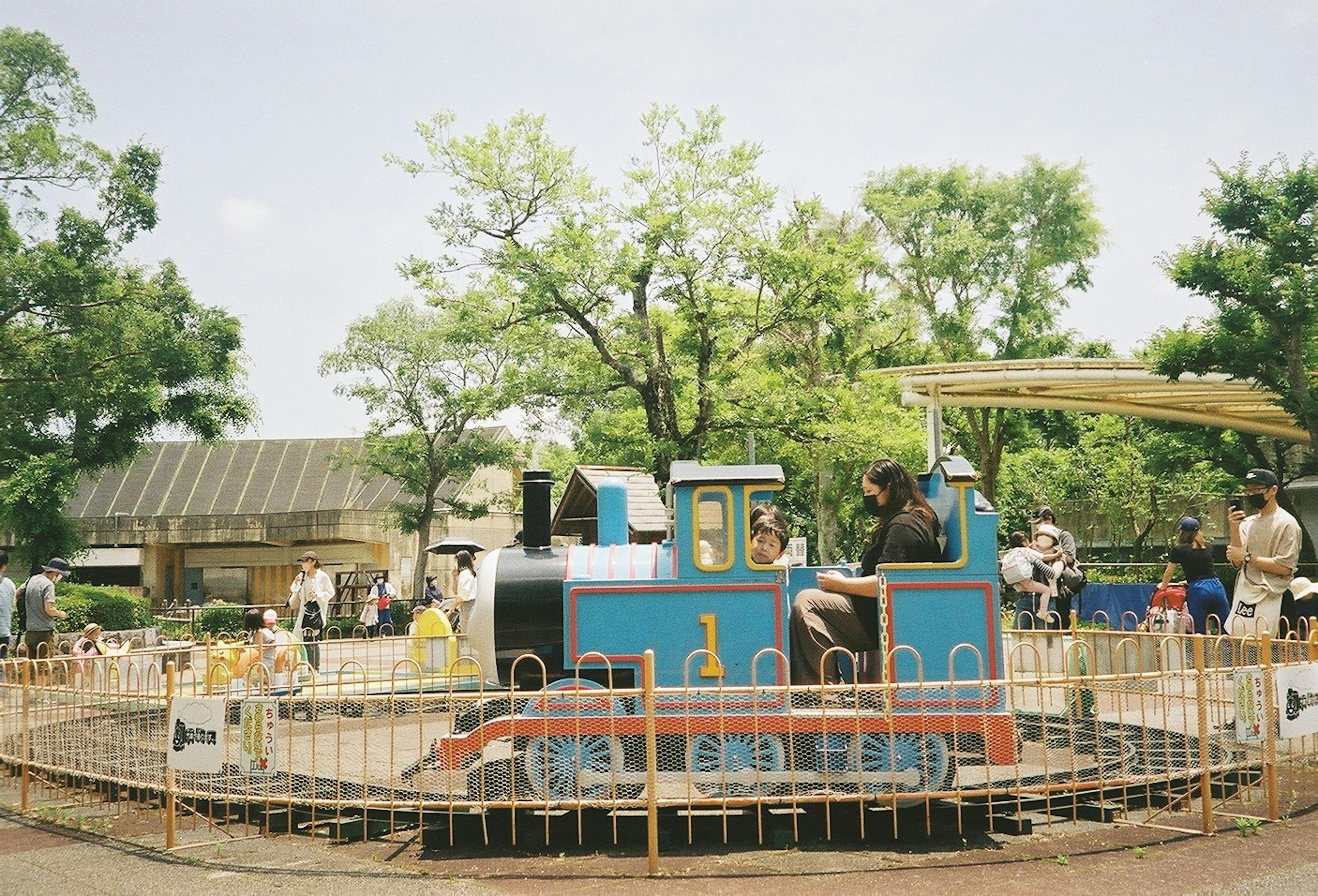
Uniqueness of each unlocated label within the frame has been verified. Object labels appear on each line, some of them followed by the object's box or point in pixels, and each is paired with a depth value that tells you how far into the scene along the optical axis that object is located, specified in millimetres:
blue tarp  16703
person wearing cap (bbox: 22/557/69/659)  12227
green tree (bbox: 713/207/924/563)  21141
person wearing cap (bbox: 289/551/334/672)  13805
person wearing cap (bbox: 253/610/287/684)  11641
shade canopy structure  16312
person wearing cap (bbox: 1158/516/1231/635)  9805
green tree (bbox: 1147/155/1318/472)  16750
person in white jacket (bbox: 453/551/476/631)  11070
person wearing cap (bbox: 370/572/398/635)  24844
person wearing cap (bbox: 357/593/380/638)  24328
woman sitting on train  6871
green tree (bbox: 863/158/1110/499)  32938
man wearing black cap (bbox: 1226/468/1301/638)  8398
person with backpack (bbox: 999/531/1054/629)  11438
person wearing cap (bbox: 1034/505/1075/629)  11555
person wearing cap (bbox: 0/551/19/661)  11664
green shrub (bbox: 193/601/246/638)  27219
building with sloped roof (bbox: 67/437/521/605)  36031
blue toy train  6371
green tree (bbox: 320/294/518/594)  30734
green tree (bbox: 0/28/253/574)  21500
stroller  11141
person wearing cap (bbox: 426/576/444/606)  23734
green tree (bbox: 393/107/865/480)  20828
